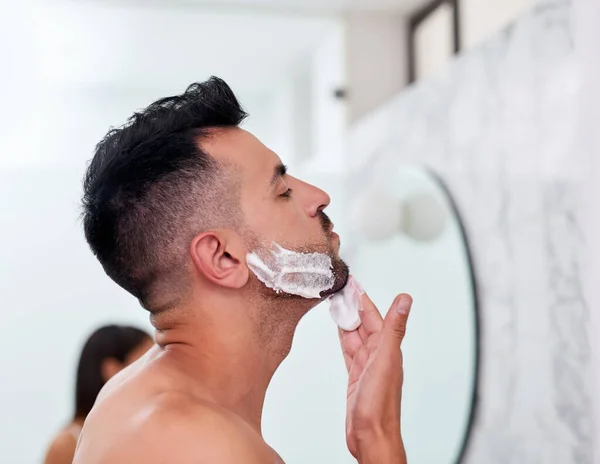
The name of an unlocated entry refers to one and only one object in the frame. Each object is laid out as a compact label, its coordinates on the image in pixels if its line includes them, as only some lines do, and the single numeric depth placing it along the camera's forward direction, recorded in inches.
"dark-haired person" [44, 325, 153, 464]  72.8
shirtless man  38.8
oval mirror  64.5
